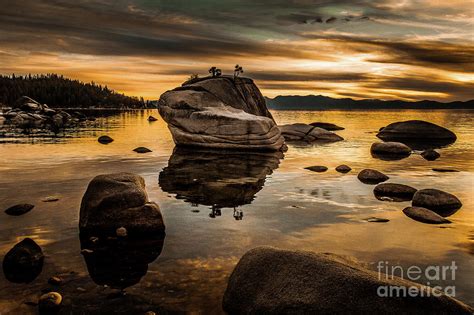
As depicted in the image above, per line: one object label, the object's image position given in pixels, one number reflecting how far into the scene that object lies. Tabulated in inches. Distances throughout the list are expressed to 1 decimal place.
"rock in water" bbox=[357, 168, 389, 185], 708.0
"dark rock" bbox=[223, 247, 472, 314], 215.5
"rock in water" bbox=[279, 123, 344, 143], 1624.0
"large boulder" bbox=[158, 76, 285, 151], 1075.3
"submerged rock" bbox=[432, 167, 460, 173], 837.2
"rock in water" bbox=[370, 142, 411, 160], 1159.0
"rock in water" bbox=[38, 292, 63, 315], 246.3
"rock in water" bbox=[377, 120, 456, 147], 1755.7
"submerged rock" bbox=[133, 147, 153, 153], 1159.4
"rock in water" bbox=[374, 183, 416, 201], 574.4
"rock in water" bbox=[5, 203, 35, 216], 458.0
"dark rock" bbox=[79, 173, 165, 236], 390.3
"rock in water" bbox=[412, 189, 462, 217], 505.8
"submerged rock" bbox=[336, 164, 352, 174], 816.4
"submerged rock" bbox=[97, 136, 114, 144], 1414.9
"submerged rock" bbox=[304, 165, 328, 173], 823.7
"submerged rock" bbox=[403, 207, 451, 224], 444.8
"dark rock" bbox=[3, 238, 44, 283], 294.6
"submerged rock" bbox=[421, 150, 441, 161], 1063.0
